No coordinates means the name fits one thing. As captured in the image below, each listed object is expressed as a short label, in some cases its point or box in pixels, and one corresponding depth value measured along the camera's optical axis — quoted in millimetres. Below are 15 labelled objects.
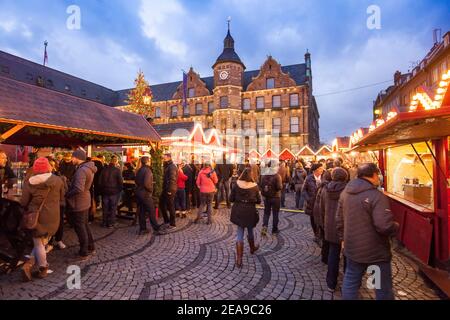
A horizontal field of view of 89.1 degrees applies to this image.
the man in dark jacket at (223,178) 9422
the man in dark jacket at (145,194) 5879
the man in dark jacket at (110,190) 6613
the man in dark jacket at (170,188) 6594
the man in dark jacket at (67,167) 6664
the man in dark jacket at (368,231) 2473
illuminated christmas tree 24312
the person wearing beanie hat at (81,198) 4312
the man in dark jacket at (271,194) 5781
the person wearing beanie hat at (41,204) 3566
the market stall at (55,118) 4465
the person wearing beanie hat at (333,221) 3402
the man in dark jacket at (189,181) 8617
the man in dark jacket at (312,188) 5246
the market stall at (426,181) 3650
